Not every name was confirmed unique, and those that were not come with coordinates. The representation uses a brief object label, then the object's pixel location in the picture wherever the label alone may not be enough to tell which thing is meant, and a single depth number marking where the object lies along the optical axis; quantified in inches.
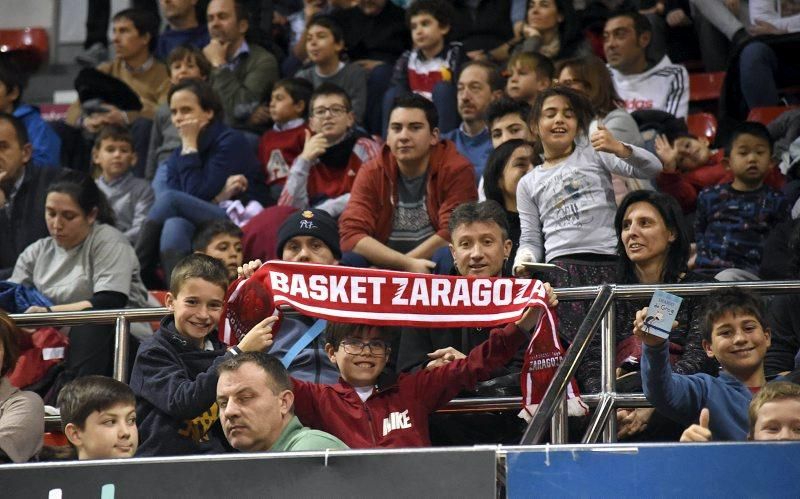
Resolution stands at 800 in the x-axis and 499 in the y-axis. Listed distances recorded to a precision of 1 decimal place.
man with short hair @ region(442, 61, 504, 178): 713.6
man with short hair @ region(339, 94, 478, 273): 634.8
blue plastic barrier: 365.1
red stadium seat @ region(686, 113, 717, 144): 775.7
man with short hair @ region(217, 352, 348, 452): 426.0
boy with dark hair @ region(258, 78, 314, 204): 756.0
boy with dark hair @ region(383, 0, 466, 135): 798.5
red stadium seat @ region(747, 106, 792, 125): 743.1
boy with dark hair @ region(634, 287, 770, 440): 434.6
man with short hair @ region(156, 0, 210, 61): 919.7
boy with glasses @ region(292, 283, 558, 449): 455.8
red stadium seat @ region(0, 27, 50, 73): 1002.7
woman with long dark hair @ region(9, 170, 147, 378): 613.6
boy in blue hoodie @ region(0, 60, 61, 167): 792.3
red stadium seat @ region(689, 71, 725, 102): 817.5
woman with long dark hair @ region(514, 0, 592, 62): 803.4
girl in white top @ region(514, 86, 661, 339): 549.3
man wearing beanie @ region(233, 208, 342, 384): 538.3
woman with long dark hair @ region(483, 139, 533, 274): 598.5
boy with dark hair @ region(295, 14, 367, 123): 815.1
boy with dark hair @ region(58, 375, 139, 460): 438.9
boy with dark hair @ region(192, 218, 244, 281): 624.1
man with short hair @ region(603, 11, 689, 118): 751.1
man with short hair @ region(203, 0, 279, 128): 835.4
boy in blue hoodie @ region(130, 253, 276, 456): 465.4
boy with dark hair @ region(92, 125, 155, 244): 763.4
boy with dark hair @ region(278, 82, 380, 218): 708.0
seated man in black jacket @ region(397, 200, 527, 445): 491.8
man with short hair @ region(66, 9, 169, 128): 881.5
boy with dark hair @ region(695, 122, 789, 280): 611.8
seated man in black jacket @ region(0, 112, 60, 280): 688.4
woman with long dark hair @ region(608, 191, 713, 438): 502.6
